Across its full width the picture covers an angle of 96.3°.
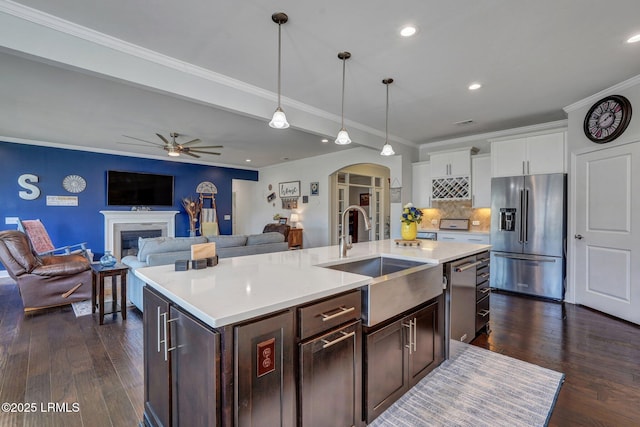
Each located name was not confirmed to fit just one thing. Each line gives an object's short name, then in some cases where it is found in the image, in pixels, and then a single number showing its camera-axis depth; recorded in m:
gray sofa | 3.32
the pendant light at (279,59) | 2.13
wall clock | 3.24
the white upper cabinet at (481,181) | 4.93
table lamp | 7.71
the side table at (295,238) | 7.30
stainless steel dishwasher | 2.31
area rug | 1.75
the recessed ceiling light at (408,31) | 2.27
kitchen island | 1.06
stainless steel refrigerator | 4.00
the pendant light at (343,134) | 2.66
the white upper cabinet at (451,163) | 5.10
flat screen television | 6.64
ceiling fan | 5.01
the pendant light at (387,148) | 3.17
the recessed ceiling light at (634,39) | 2.40
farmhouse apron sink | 1.57
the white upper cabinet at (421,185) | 5.70
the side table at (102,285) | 3.22
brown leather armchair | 3.55
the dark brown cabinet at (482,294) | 2.78
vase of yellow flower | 2.99
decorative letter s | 5.63
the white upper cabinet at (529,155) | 4.06
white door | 3.21
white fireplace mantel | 6.54
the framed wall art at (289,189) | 7.75
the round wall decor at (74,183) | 6.11
